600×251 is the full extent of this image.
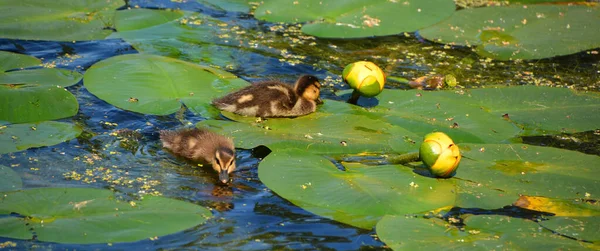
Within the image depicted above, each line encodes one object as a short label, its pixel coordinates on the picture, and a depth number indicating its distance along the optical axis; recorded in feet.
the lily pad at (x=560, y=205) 34.19
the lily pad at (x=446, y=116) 41.47
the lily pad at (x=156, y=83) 42.60
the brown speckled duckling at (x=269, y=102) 42.91
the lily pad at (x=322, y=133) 38.73
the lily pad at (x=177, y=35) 51.67
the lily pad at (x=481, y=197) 34.07
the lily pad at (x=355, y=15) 56.44
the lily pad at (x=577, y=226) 31.78
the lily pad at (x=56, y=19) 51.52
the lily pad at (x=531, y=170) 35.55
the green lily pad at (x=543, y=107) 43.34
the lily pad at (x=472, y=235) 30.30
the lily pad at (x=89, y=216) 28.91
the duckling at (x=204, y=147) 36.06
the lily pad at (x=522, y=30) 55.88
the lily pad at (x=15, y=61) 46.34
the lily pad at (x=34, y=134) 36.86
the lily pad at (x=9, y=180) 32.55
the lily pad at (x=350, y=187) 32.96
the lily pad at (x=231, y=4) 61.41
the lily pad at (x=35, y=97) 39.88
